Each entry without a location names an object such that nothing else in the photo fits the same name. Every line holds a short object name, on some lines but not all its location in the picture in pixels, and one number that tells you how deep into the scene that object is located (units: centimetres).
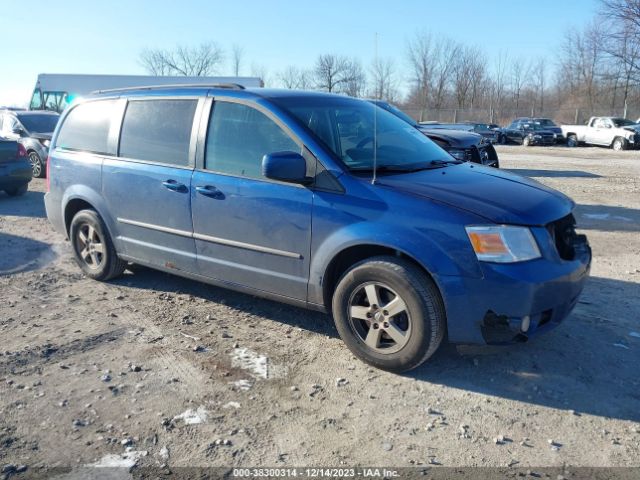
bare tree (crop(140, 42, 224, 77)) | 7225
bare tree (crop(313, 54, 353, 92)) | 5647
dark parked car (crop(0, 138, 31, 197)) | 1038
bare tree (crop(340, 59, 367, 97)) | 4508
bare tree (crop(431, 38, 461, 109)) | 5978
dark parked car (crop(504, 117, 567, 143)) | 3111
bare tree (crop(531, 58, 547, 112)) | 6288
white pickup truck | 2666
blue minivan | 333
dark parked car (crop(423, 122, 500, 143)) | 2947
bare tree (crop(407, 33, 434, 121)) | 5553
